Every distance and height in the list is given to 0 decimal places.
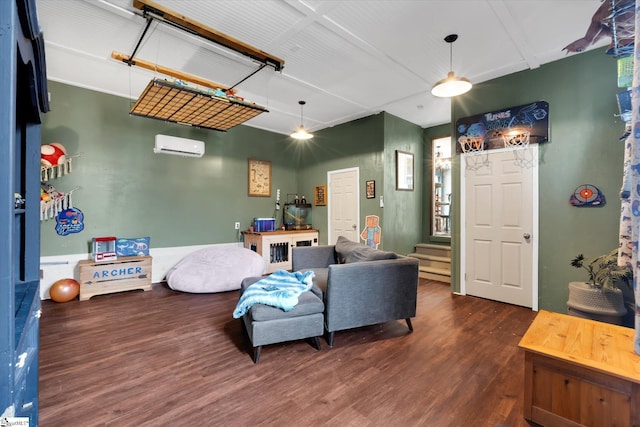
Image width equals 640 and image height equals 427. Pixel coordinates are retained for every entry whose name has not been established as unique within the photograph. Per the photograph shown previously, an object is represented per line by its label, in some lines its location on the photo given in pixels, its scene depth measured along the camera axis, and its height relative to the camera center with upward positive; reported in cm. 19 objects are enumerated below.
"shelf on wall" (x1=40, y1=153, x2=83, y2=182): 373 +59
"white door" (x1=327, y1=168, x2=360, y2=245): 564 +21
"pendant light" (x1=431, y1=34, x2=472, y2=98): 281 +134
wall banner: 345 +117
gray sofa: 252 -75
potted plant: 256 -76
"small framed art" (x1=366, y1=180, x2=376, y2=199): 532 +48
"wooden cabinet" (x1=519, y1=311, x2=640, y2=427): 136 -87
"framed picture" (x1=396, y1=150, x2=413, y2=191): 543 +87
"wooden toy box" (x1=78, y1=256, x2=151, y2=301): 383 -93
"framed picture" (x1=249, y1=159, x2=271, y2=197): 598 +78
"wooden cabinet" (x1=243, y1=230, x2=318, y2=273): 534 -63
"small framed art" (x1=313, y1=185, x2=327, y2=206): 625 +42
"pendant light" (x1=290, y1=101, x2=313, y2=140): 465 +135
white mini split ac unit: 449 +112
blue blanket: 234 -71
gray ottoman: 227 -93
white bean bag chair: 421 -91
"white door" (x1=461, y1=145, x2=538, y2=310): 353 -20
